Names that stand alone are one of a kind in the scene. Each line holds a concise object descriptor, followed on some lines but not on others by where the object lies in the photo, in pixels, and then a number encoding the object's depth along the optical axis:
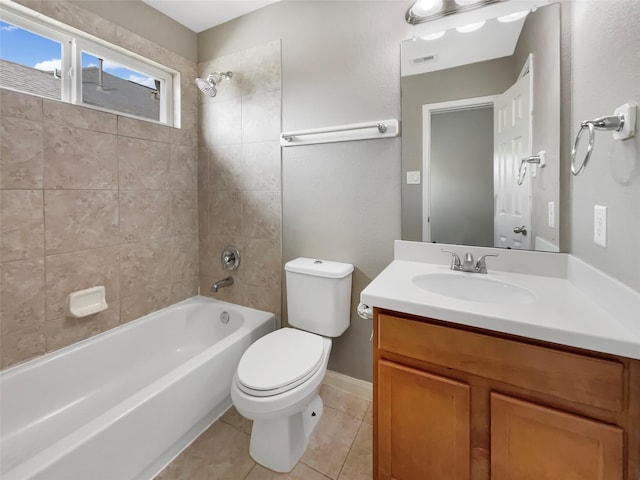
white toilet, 1.17
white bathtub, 1.02
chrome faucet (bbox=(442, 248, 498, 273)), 1.29
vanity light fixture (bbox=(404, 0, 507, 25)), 1.35
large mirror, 1.23
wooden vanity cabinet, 0.72
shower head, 1.86
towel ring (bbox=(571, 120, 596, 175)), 0.82
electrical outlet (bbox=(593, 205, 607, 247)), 0.90
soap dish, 1.55
